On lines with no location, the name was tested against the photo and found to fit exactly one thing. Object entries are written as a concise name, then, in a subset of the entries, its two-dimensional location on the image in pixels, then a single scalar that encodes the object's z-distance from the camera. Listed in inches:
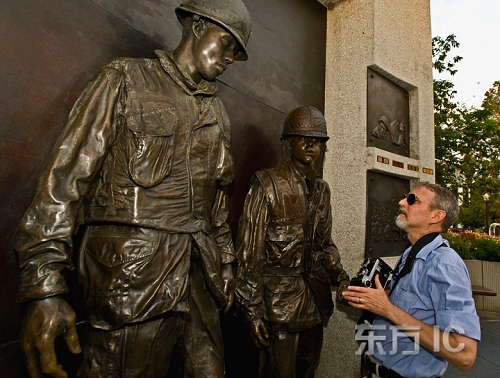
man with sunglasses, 67.2
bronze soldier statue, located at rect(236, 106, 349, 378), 96.3
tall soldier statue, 49.8
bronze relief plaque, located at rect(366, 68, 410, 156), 137.9
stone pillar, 130.3
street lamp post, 793.4
